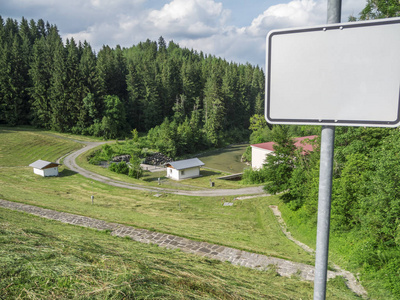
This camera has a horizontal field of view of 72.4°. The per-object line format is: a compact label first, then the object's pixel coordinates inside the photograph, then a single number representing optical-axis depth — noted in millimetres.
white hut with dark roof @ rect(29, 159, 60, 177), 34059
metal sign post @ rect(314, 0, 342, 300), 2021
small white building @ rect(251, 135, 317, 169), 40156
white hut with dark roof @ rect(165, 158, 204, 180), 37656
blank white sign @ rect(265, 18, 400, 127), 1809
